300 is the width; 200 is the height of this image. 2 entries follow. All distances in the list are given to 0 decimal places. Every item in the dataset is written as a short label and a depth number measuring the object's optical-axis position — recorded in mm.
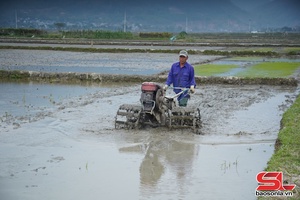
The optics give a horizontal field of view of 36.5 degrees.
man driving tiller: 9158
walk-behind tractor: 8719
